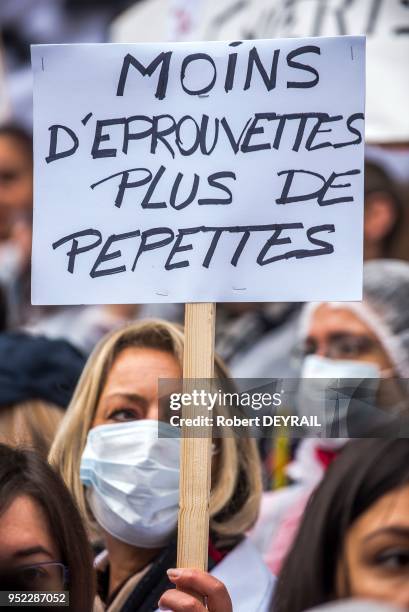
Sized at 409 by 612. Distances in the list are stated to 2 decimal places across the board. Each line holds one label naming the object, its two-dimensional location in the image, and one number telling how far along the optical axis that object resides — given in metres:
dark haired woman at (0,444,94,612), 4.15
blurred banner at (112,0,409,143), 8.25
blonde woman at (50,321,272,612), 4.83
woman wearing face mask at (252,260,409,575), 6.62
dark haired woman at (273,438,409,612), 3.51
